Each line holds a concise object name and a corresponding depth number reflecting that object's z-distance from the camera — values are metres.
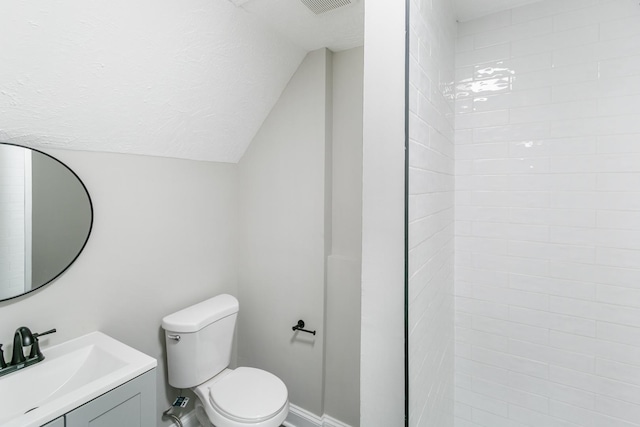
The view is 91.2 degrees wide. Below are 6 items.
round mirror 1.19
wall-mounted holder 1.89
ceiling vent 1.39
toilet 1.49
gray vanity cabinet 1.01
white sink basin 0.97
